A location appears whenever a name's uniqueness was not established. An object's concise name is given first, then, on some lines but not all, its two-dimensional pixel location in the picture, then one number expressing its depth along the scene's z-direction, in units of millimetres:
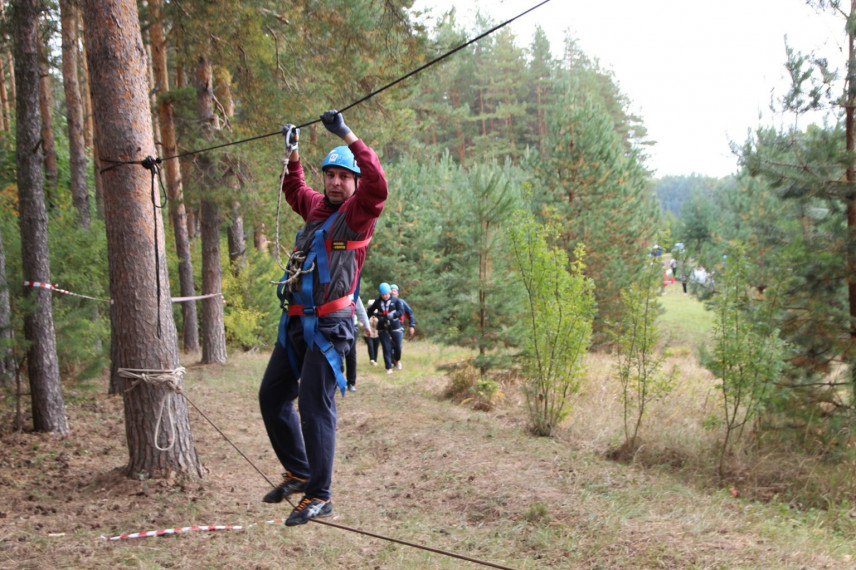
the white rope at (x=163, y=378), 5750
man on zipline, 4027
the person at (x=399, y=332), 14016
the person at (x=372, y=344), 14523
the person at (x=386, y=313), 13891
